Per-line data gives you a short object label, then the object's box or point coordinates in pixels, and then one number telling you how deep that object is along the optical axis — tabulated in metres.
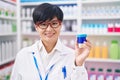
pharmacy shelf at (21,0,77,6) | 2.72
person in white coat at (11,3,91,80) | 1.14
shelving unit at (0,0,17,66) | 2.44
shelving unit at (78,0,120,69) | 2.57
